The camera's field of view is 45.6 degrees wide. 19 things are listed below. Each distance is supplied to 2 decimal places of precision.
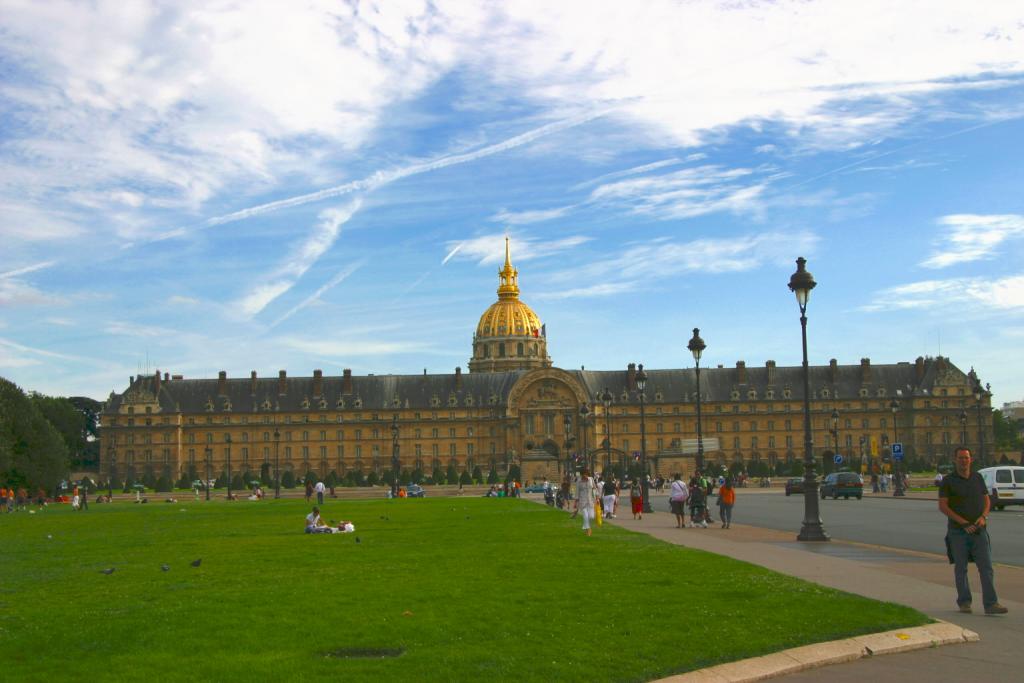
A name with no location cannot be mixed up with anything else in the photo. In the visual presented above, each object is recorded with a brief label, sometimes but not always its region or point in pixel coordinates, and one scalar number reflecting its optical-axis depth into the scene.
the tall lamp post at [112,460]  140.50
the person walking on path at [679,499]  33.00
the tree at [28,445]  71.50
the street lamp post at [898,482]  60.44
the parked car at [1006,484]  42.44
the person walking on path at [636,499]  38.06
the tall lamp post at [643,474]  44.81
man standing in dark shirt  12.99
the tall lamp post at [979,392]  65.75
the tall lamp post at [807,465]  25.73
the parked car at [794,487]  65.81
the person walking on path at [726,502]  31.98
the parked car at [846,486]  55.88
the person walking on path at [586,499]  27.70
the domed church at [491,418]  141.00
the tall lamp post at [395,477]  77.41
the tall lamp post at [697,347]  40.25
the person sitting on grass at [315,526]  29.51
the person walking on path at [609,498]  40.06
